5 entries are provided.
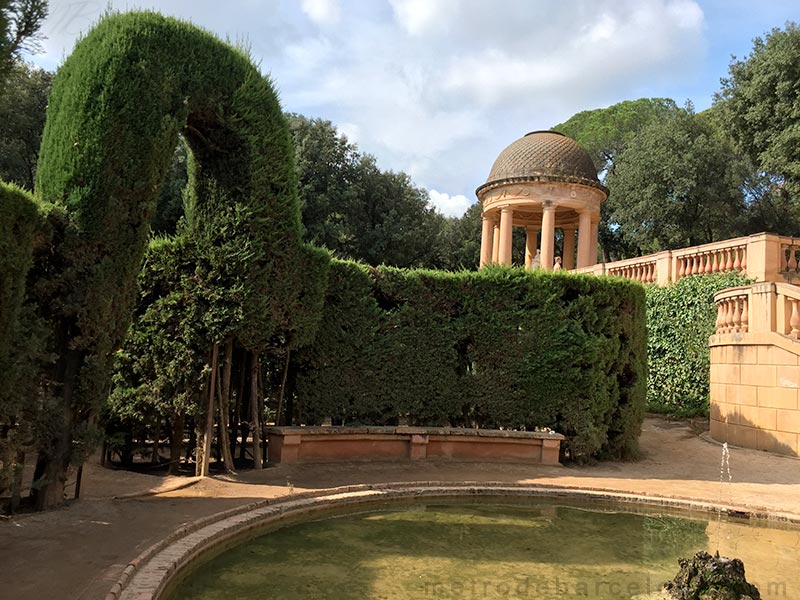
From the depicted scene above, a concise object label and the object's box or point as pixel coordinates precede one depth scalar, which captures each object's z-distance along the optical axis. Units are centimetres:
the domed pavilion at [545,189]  2486
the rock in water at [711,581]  517
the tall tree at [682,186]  2995
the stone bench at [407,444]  1119
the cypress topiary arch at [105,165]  727
